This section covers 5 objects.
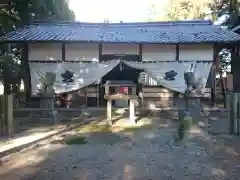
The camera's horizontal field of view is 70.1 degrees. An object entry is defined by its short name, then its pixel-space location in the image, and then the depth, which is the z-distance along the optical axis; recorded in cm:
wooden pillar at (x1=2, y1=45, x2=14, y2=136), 417
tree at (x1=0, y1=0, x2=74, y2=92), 709
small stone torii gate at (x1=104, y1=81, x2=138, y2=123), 554
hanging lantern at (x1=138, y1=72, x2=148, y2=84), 777
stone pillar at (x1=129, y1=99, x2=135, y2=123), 566
